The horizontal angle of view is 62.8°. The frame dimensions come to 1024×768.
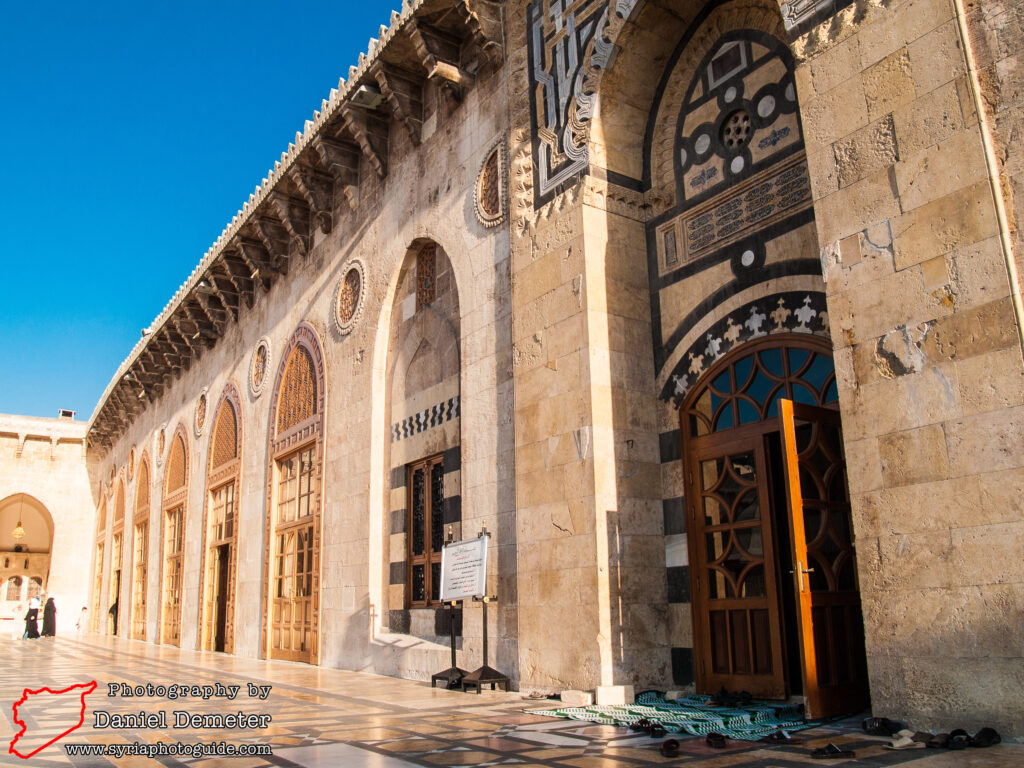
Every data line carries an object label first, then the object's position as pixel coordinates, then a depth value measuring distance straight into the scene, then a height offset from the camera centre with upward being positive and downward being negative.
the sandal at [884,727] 4.07 -0.86
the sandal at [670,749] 3.92 -0.89
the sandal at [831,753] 3.71 -0.88
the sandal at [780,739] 4.21 -0.93
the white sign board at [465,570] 6.90 -0.05
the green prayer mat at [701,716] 4.57 -0.94
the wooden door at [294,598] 11.18 -0.39
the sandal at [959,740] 3.68 -0.84
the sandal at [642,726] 4.67 -0.93
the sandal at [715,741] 4.11 -0.90
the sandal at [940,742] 3.71 -0.85
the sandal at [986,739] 3.65 -0.83
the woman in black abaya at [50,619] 22.36 -1.06
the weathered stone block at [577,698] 5.90 -0.96
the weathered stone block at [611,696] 5.78 -0.93
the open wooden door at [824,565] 4.71 -0.08
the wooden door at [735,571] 5.62 -0.12
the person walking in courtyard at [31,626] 21.52 -1.18
